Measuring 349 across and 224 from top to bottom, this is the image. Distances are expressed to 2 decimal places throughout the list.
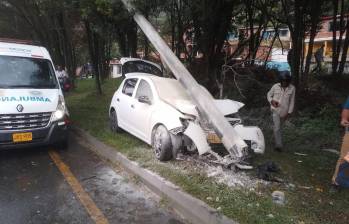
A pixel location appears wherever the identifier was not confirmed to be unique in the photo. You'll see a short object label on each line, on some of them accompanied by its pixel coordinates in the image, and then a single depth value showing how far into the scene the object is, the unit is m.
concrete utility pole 6.02
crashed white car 6.33
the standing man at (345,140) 5.12
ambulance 6.78
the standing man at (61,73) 16.61
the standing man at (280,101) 7.43
